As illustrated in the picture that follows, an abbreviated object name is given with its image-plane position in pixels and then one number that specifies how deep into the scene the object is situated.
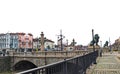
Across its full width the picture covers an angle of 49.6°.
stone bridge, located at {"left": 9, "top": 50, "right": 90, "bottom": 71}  29.30
